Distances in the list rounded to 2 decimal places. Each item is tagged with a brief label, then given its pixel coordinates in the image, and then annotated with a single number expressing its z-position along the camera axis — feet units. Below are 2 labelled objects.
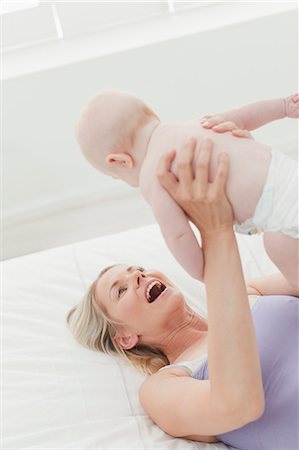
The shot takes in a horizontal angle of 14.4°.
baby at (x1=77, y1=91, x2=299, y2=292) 5.95
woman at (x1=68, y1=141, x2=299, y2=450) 6.08
